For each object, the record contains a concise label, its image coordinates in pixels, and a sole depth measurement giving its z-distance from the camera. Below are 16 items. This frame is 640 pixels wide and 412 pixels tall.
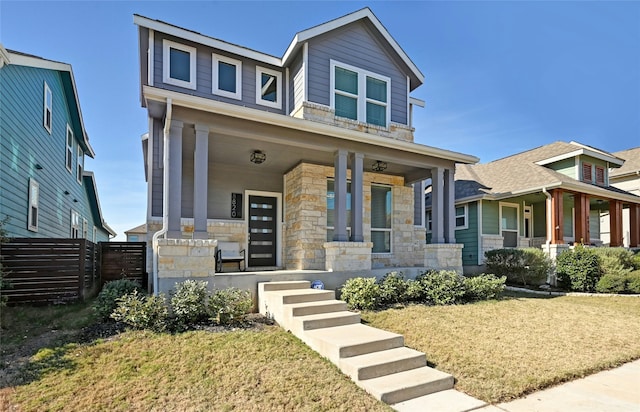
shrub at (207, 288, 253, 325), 5.11
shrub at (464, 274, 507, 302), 7.58
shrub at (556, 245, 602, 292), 10.12
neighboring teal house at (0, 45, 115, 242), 7.66
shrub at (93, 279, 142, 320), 5.10
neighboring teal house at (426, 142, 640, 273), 12.30
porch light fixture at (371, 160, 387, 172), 8.84
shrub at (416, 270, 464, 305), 7.10
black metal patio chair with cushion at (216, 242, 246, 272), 8.07
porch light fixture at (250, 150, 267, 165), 7.78
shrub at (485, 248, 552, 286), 11.05
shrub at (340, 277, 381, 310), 6.27
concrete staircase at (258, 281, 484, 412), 3.51
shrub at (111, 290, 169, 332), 4.66
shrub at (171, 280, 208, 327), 4.90
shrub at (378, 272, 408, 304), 6.72
